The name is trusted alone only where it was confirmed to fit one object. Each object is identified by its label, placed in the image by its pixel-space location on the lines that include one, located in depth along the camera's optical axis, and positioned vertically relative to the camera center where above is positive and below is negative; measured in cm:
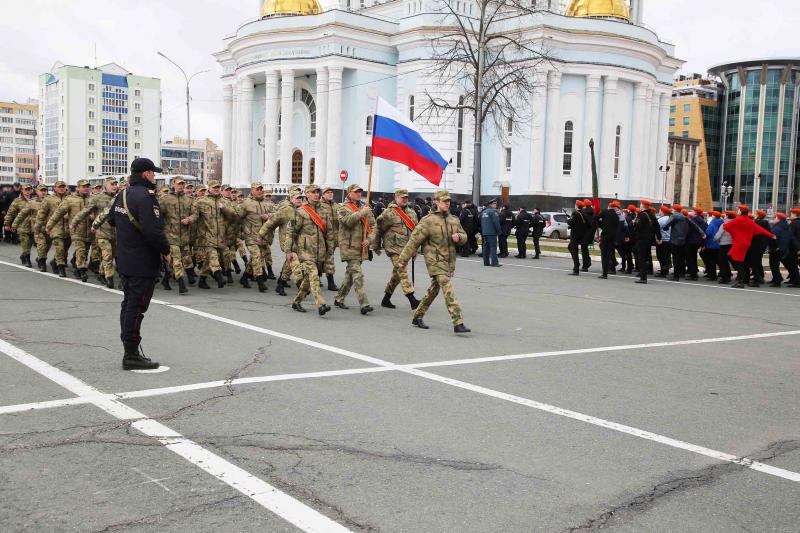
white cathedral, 5162 +726
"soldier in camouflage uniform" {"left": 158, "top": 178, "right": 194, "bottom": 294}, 1411 -39
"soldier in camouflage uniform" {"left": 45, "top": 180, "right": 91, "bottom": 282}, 1526 -58
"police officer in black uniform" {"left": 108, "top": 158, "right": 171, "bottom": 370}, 752 -50
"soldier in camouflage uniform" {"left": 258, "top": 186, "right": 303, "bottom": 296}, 1204 -26
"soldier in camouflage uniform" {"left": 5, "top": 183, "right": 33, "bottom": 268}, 1781 -94
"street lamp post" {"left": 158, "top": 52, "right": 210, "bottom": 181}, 5495 +511
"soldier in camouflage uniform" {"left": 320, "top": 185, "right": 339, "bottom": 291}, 1206 -16
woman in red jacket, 1847 -51
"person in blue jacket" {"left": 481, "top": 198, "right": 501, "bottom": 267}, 2311 -74
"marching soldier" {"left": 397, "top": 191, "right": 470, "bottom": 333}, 1039 -53
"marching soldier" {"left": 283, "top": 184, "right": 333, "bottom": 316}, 1152 -59
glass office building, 11550 +1221
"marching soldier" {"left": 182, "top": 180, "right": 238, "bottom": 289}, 1455 -52
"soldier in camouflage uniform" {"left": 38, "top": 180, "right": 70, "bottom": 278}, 1590 -72
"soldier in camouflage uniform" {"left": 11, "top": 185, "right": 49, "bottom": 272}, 1775 -57
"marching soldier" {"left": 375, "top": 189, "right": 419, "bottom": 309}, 1258 -41
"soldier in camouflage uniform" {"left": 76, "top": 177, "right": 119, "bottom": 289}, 1400 -56
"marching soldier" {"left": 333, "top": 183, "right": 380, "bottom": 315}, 1194 -59
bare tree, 4913 +970
